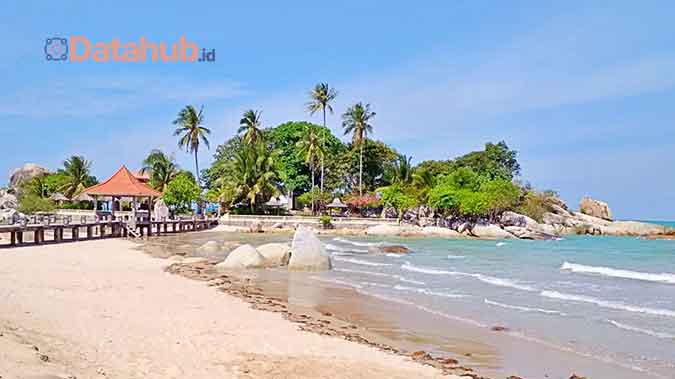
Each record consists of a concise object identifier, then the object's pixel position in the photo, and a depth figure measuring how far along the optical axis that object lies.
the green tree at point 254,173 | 59.22
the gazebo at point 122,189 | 41.69
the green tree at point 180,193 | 56.84
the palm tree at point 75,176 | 66.06
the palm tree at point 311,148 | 64.75
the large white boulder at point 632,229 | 74.50
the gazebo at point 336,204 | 66.19
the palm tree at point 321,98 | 65.75
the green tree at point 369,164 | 73.25
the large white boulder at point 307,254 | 22.41
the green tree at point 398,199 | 60.91
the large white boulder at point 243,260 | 22.14
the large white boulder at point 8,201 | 54.85
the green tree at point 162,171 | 63.84
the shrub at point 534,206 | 68.31
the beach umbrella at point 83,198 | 56.56
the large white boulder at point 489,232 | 57.75
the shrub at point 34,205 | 52.11
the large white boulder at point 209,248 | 29.90
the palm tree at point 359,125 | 68.81
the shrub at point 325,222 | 56.97
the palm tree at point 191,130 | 62.28
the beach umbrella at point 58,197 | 60.94
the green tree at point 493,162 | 73.19
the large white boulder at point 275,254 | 23.27
